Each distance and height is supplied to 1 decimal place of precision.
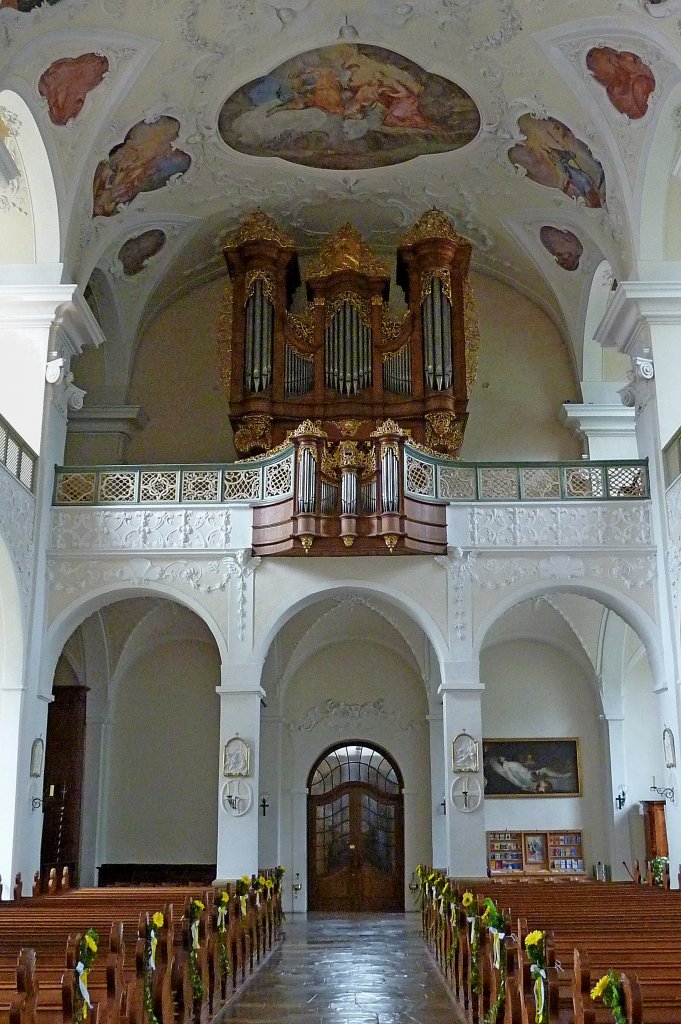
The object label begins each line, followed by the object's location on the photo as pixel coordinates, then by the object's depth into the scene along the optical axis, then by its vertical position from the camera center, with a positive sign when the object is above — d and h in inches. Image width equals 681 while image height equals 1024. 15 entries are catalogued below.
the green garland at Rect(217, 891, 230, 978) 407.8 -39.4
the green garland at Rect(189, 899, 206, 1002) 348.5 -40.5
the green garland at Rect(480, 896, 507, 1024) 302.2 -28.5
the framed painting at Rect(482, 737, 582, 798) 773.3 +42.0
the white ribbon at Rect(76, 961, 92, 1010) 240.8 -32.6
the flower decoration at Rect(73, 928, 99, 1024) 238.4 -29.9
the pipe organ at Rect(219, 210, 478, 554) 671.1 +297.5
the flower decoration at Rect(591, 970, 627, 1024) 206.2 -29.9
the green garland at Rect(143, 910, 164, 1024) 282.8 -34.4
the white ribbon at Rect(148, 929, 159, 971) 287.0 -30.6
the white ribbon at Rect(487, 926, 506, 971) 308.7 -31.2
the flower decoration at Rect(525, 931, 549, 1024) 241.9 -30.0
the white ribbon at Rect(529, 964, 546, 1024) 242.5 -34.3
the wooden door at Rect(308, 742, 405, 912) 773.3 -2.1
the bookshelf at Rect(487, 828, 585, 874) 758.5 -15.3
